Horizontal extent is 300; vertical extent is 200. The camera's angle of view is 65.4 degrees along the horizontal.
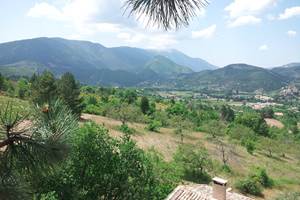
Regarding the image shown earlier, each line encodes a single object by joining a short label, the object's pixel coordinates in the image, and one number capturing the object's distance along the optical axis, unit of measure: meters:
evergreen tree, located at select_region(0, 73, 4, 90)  42.74
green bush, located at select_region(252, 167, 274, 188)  22.33
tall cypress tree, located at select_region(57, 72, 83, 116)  29.79
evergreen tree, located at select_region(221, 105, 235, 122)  60.86
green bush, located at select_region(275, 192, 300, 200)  11.57
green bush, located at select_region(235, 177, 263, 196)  20.62
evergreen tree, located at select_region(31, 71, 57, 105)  27.00
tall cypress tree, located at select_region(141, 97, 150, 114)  47.72
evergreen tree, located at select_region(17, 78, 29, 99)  40.39
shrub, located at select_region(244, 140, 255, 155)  31.70
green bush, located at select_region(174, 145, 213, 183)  21.02
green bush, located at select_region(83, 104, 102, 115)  40.18
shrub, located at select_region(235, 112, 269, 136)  48.32
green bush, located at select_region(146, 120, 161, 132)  34.67
